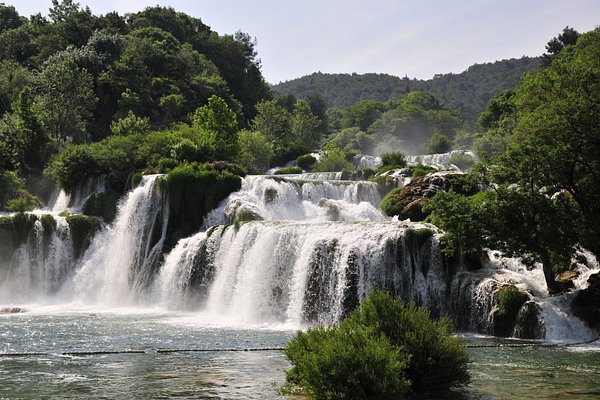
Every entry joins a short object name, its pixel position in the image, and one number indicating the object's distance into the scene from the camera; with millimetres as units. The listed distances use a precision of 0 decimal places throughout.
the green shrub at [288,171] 64312
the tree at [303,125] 92000
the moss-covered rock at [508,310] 25828
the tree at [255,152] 65438
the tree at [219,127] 57834
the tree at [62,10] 103750
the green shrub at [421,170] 46250
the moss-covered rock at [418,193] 38312
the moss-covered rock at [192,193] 43312
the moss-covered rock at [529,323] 25375
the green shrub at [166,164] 48247
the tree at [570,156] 26594
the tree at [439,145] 103812
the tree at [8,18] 101875
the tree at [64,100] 63656
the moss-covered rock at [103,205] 46656
